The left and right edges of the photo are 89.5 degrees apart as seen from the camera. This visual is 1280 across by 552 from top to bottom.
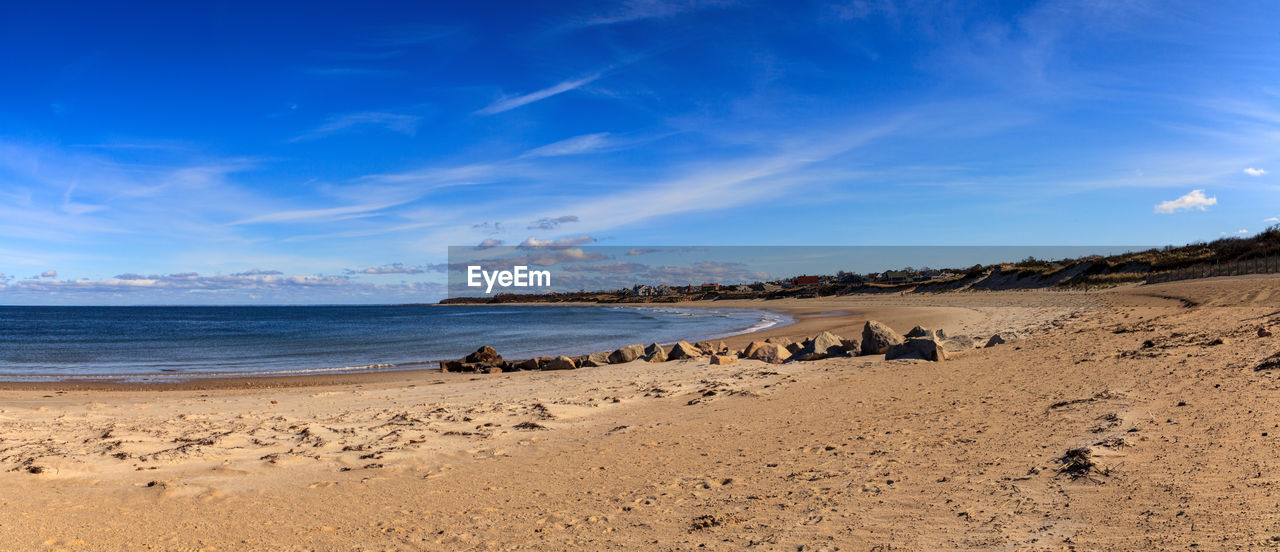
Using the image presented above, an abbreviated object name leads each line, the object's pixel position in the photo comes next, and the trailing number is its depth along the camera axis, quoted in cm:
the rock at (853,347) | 1450
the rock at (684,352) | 1705
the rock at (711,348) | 1768
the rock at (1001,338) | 1396
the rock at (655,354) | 1699
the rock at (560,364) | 1738
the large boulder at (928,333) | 1473
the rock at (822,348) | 1454
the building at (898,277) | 9502
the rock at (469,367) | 1789
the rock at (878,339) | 1392
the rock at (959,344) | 1343
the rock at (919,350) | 1221
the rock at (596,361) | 1752
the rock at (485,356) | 1970
